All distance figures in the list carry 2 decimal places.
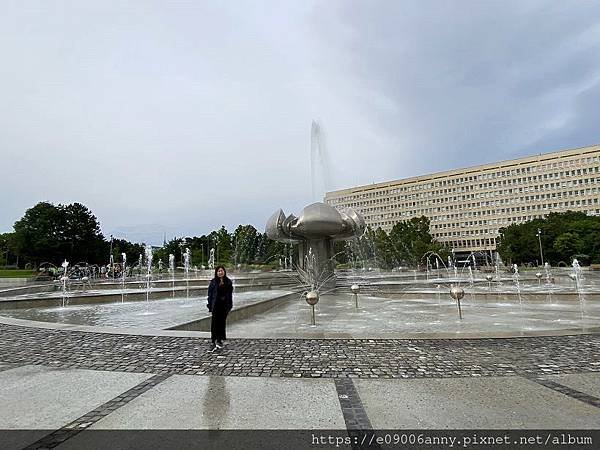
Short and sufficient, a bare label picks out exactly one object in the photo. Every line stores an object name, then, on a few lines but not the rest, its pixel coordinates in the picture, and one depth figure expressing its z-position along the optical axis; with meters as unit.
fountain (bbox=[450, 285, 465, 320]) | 9.91
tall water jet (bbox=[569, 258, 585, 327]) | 10.84
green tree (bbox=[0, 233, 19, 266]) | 68.70
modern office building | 94.06
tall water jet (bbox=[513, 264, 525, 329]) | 9.73
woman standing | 6.97
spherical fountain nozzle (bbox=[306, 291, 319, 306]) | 9.23
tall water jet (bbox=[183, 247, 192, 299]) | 19.77
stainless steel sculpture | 19.33
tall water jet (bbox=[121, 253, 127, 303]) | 17.33
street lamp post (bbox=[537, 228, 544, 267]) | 63.61
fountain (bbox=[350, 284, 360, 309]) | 13.55
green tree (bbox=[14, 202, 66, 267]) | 59.51
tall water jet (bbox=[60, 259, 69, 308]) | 15.45
